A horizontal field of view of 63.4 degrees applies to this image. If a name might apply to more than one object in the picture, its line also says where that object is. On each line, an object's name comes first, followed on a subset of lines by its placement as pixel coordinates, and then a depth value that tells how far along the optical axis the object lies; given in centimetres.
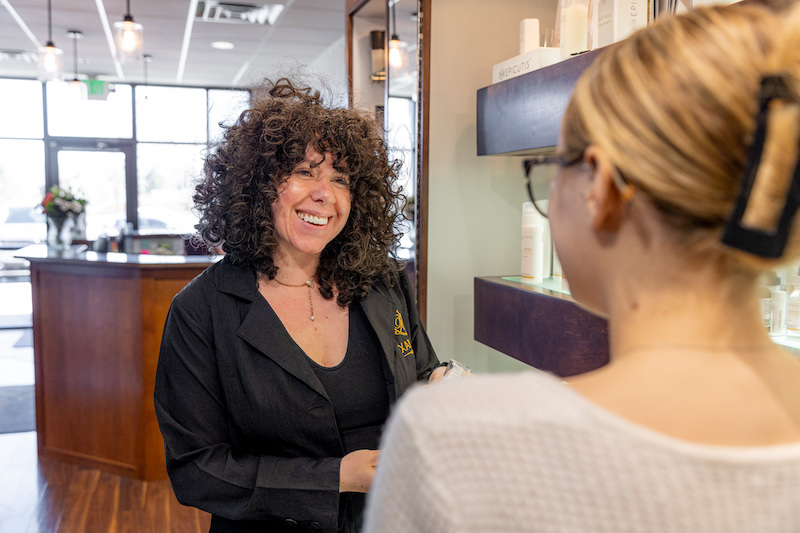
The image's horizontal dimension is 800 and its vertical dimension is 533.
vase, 659
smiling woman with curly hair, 136
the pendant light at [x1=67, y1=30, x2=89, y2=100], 698
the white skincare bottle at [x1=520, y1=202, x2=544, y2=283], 207
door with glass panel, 966
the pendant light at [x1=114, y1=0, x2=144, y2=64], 468
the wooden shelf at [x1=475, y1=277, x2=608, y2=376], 168
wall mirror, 256
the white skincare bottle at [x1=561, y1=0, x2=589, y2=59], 178
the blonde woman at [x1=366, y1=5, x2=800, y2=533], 49
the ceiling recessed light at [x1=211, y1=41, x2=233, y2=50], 707
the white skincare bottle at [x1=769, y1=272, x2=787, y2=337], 138
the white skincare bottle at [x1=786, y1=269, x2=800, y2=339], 136
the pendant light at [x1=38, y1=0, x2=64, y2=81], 541
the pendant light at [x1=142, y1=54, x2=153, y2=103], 779
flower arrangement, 646
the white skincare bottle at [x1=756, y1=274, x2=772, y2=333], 138
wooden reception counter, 367
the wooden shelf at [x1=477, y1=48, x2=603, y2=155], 175
